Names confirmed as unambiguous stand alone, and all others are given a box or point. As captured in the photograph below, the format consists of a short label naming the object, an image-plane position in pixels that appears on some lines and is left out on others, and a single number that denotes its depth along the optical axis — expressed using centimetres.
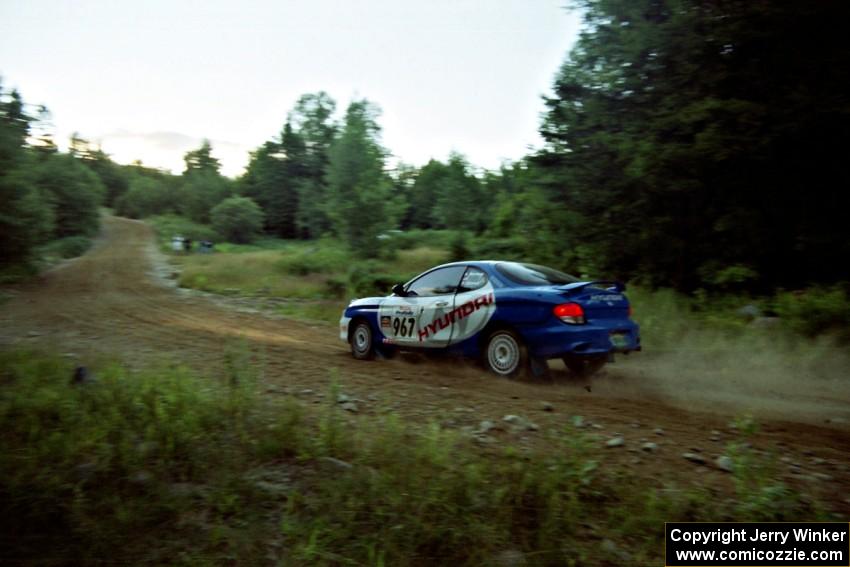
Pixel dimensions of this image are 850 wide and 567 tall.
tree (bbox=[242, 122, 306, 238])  7319
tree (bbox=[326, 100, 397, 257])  2519
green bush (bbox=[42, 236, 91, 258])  3645
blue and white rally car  673
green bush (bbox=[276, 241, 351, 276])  2633
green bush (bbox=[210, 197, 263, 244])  6028
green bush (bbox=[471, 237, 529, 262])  1869
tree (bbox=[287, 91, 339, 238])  7256
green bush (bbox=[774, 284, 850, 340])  846
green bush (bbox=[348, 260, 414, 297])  1825
